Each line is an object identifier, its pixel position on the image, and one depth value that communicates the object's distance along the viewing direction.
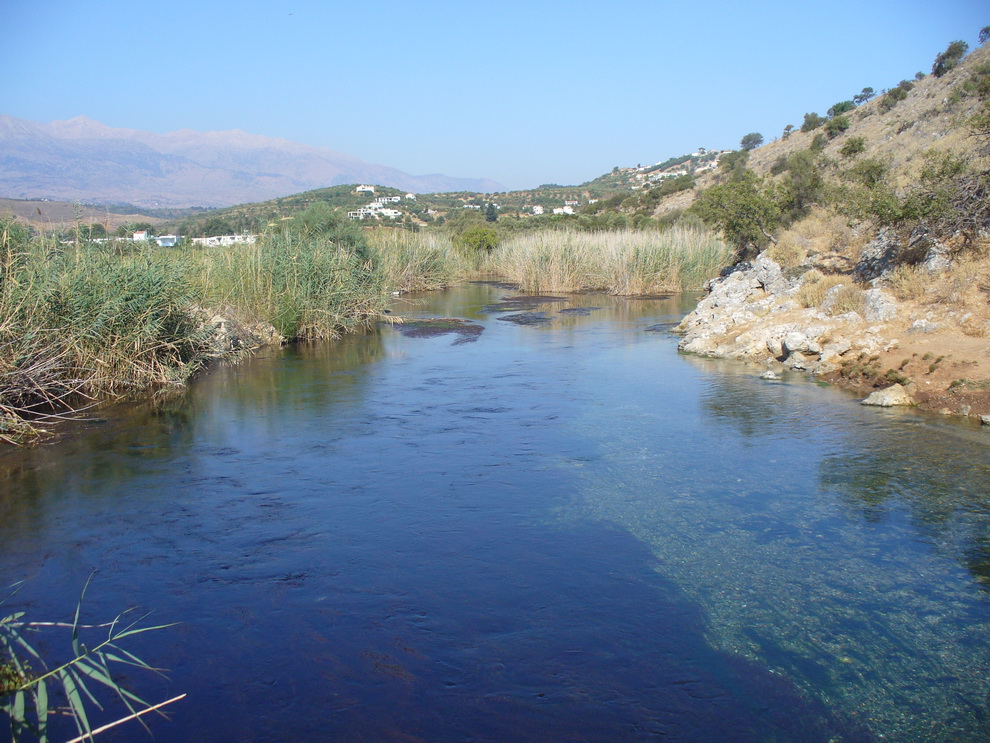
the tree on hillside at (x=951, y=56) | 36.34
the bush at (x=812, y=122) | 49.47
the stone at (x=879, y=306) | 12.80
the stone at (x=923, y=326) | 11.79
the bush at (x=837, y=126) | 40.78
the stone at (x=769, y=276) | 16.91
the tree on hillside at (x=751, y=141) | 67.06
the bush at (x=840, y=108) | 47.50
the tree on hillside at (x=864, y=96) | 49.12
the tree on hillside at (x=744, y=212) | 20.38
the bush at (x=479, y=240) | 37.97
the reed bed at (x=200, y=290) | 10.02
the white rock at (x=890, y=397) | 10.69
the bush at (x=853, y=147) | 24.94
